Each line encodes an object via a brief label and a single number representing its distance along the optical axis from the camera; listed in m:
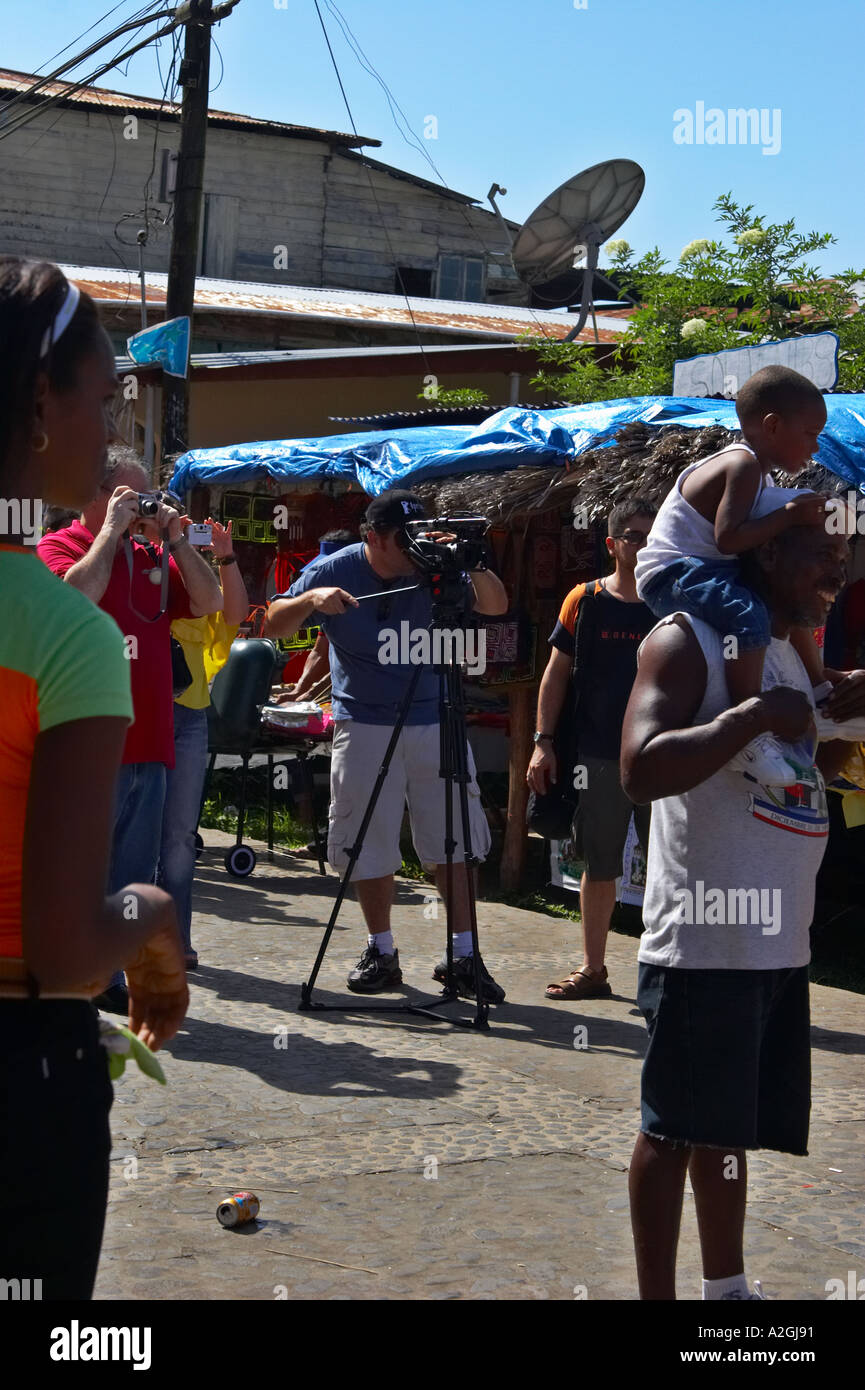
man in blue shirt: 6.68
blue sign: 13.95
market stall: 7.20
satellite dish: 14.13
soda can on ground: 3.98
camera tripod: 6.41
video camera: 6.28
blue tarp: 7.03
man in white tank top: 2.96
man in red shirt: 5.79
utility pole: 14.35
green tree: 11.99
